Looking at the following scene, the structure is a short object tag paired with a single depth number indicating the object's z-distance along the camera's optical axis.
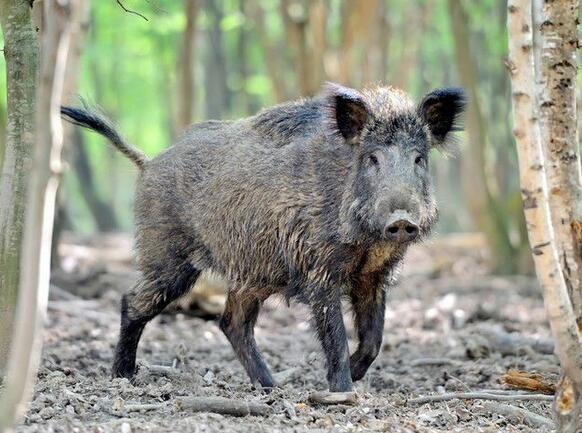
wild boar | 12.82
